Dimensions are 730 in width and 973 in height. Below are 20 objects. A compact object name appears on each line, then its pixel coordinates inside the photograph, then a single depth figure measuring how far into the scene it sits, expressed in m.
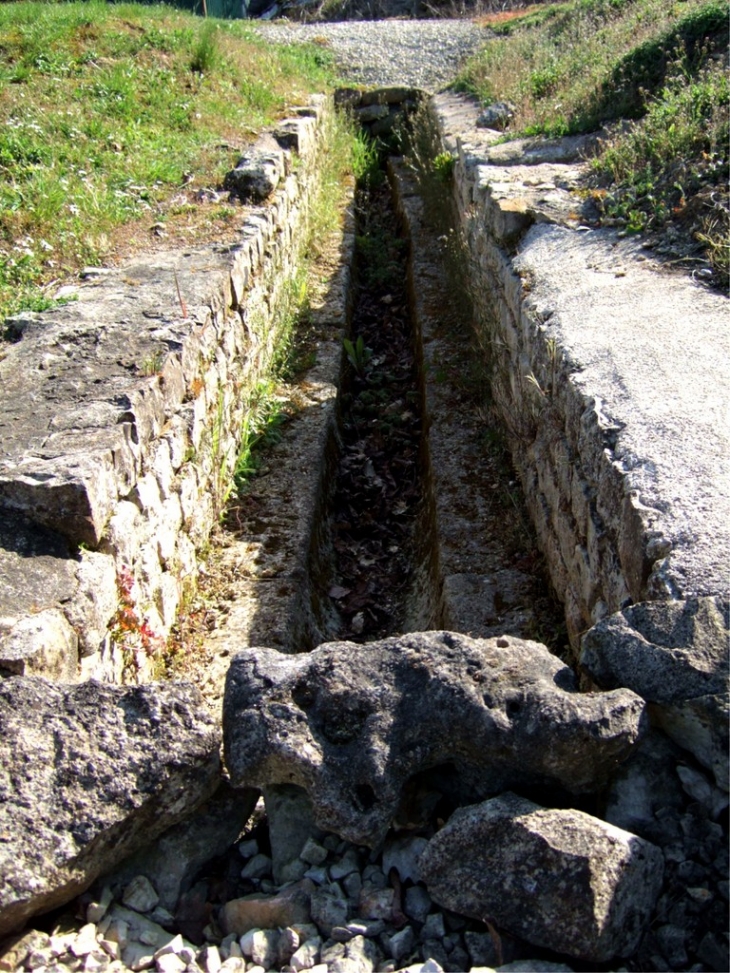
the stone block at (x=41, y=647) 2.52
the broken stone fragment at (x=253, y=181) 6.42
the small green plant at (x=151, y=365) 3.84
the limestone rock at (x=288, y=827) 2.14
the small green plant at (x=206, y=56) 9.43
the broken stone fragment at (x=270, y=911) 2.00
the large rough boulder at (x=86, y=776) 1.97
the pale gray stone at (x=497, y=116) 8.64
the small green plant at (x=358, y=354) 6.55
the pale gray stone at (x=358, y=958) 1.85
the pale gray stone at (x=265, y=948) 1.92
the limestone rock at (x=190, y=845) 2.13
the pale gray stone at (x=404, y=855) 2.05
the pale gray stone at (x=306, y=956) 1.88
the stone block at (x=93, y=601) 2.90
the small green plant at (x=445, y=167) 8.26
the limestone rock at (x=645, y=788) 2.02
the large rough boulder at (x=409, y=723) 2.05
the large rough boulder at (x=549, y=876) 1.80
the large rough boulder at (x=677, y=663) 2.03
